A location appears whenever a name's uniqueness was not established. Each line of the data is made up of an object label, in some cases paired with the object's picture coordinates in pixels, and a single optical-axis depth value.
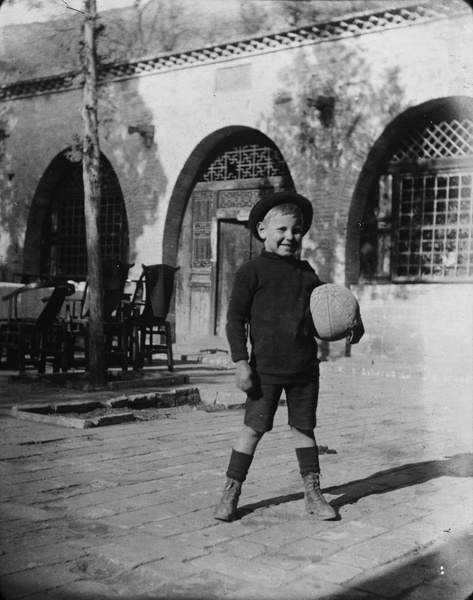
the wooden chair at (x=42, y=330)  9.09
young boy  3.78
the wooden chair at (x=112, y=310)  9.26
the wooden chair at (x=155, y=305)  9.90
